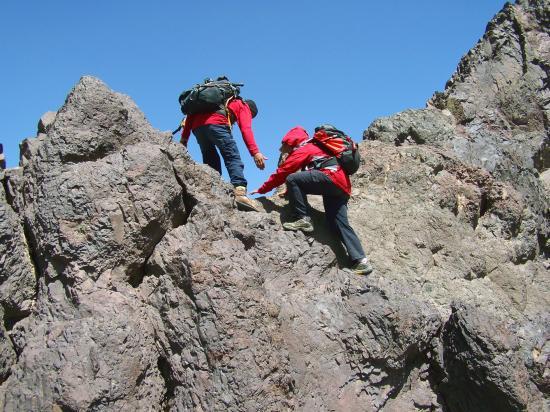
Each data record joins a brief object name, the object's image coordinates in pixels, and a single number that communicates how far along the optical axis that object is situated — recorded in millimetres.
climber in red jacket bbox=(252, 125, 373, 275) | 8617
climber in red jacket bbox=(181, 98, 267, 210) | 9367
